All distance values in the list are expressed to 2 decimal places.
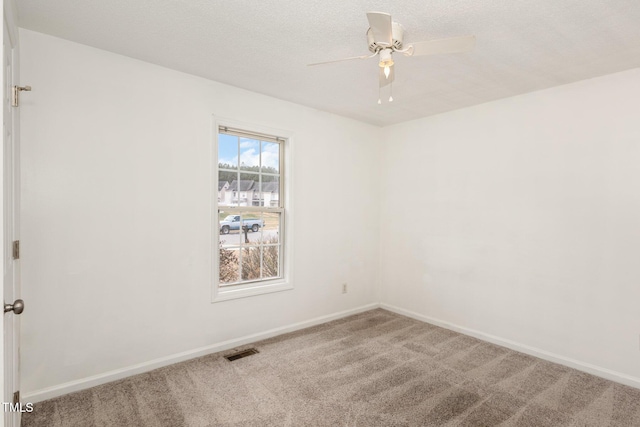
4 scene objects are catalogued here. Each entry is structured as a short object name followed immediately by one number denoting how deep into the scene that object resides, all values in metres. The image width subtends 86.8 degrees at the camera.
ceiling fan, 1.89
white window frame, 3.23
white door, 1.58
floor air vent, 3.12
